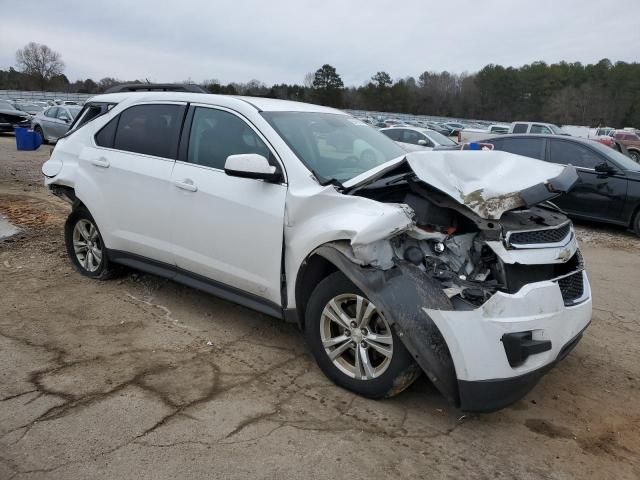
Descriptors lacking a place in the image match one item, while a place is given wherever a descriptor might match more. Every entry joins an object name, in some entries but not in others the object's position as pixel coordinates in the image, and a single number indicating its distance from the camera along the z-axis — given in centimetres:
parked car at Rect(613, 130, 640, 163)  2683
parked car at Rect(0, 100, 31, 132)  2298
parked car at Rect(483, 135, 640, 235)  894
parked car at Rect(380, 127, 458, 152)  1642
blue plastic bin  1689
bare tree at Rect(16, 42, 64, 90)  7656
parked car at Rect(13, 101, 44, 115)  2927
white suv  291
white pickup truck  2338
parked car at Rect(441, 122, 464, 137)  3584
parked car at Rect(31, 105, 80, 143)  1995
